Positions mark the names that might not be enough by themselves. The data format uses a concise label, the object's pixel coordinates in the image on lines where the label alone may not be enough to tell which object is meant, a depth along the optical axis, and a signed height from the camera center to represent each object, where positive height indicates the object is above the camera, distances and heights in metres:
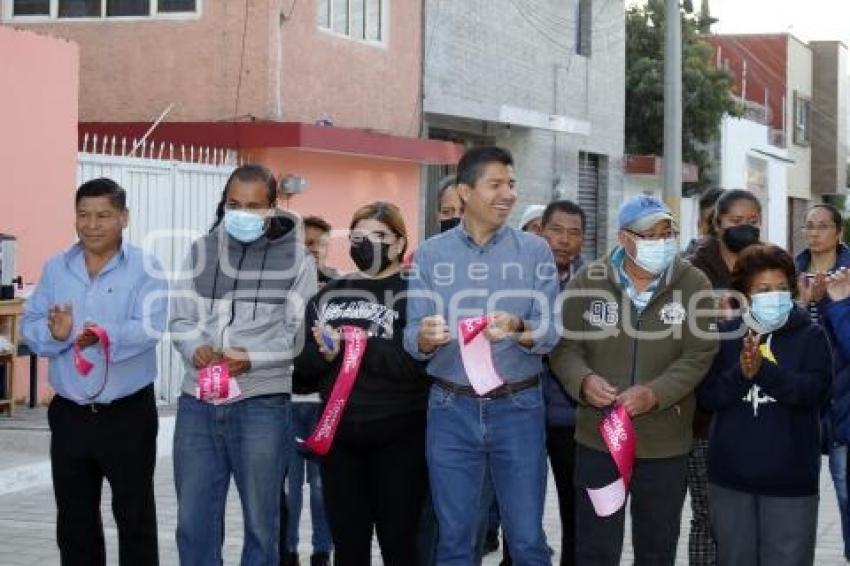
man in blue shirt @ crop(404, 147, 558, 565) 5.88 -0.35
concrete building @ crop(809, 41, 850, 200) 47.12 +6.09
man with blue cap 5.89 -0.29
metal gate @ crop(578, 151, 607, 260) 25.70 +1.82
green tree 31.23 +4.62
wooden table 11.90 -0.37
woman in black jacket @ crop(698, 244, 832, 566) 5.76 -0.51
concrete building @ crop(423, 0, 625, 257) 20.45 +3.27
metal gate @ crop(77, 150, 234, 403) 13.51 +0.86
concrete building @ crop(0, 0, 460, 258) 16.02 +2.46
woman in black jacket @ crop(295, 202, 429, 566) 6.02 -0.58
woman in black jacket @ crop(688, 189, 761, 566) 6.73 +0.19
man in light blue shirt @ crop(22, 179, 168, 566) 6.18 -0.38
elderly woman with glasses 6.86 -0.25
